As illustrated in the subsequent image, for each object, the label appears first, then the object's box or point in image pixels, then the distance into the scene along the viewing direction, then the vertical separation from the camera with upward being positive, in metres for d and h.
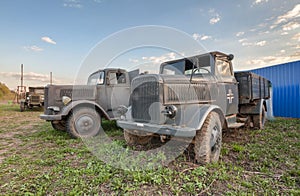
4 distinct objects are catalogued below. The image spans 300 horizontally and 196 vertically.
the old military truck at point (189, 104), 2.92 -0.11
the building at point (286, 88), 8.43 +0.54
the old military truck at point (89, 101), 4.90 -0.09
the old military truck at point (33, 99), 13.25 -0.09
